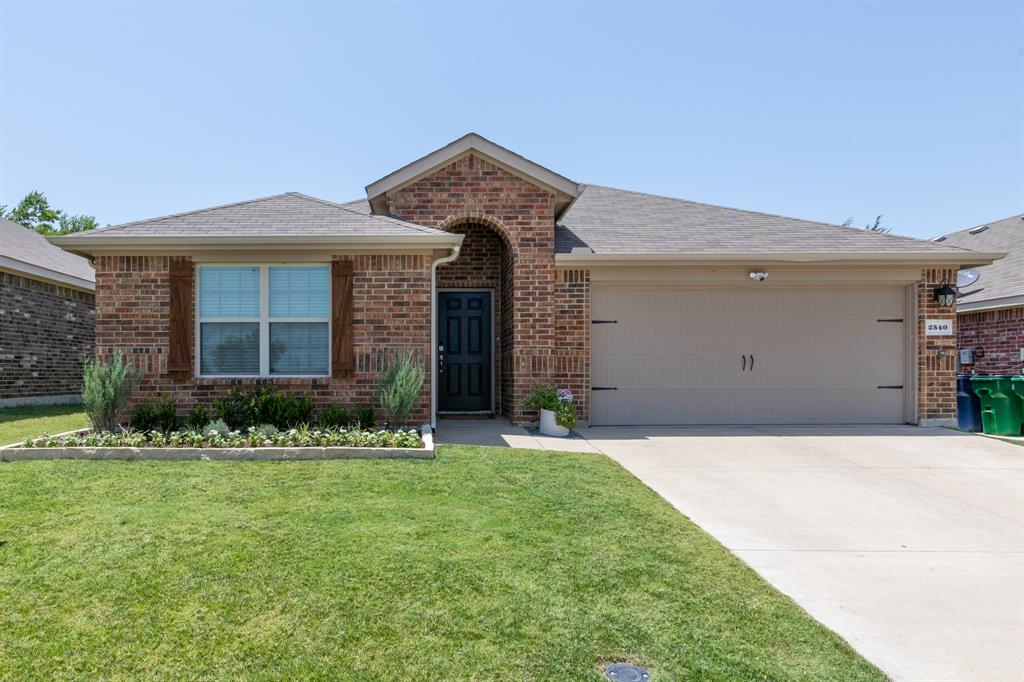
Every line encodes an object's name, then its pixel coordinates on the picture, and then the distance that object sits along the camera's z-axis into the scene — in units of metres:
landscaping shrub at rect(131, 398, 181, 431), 7.30
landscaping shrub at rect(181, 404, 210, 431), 7.20
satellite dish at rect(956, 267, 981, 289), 9.52
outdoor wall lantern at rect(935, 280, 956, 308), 9.17
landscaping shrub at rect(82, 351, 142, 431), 6.86
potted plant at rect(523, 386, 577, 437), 8.34
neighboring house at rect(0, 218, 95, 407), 11.84
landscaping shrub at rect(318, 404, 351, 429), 7.34
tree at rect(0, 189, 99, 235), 38.03
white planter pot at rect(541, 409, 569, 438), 8.36
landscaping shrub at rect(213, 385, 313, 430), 7.38
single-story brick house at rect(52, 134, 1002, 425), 7.79
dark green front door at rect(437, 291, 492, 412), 10.47
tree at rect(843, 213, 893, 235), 39.44
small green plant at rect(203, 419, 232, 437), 6.76
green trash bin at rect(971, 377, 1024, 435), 8.59
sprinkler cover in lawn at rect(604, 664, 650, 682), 2.44
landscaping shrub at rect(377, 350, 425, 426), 7.29
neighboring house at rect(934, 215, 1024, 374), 10.95
